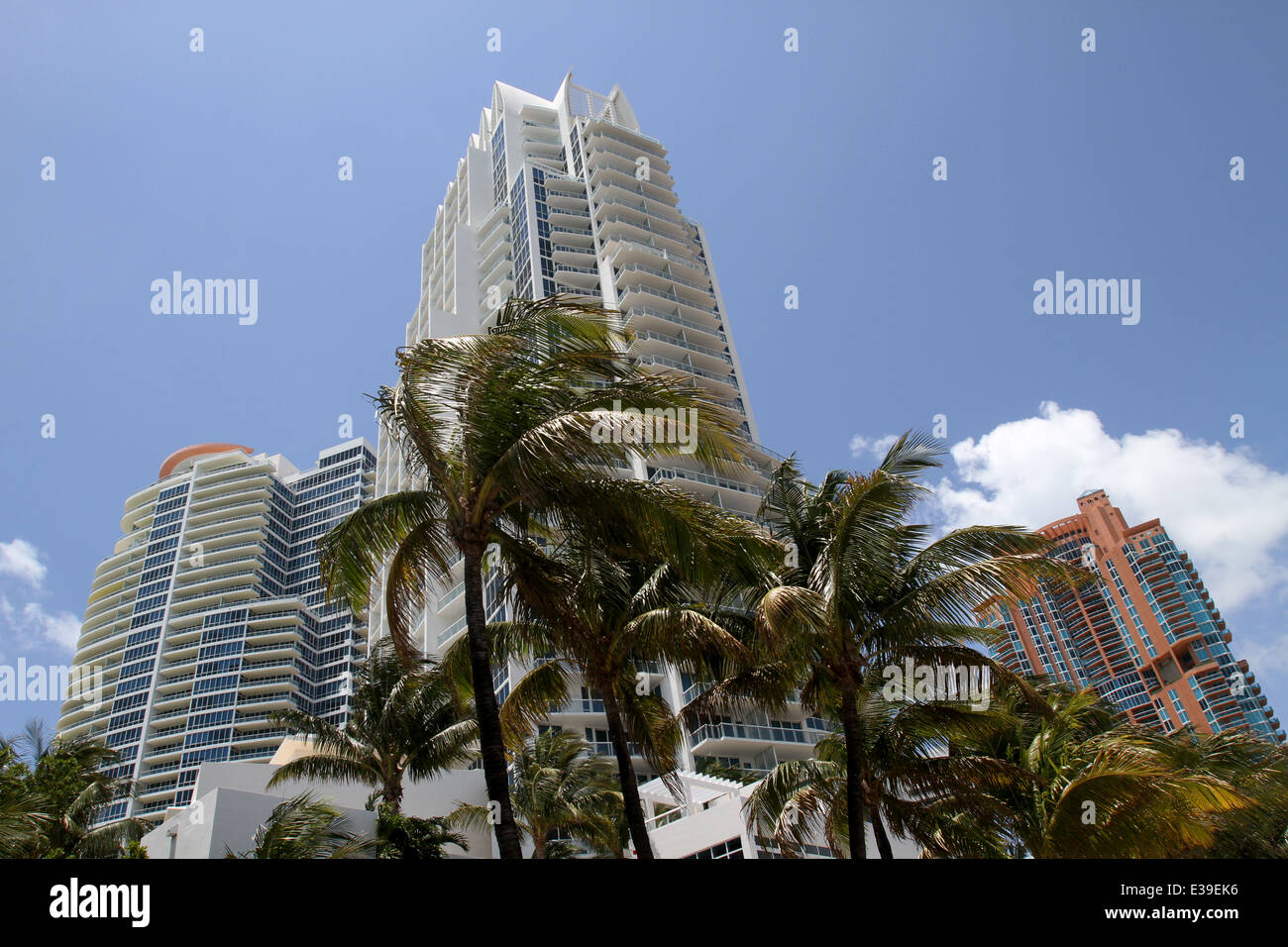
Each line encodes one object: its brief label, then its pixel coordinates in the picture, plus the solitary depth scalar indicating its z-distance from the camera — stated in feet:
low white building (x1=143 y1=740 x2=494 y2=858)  80.18
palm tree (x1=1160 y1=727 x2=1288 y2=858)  57.31
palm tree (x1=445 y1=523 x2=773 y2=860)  39.91
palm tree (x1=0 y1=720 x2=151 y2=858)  69.27
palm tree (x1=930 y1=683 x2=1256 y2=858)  40.60
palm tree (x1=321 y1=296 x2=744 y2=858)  35.24
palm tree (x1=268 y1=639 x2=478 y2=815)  82.38
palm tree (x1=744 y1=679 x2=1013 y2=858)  50.16
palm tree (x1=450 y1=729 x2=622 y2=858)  91.86
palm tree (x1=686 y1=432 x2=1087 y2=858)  43.52
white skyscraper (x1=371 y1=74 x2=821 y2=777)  226.38
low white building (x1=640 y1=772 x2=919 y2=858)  86.89
